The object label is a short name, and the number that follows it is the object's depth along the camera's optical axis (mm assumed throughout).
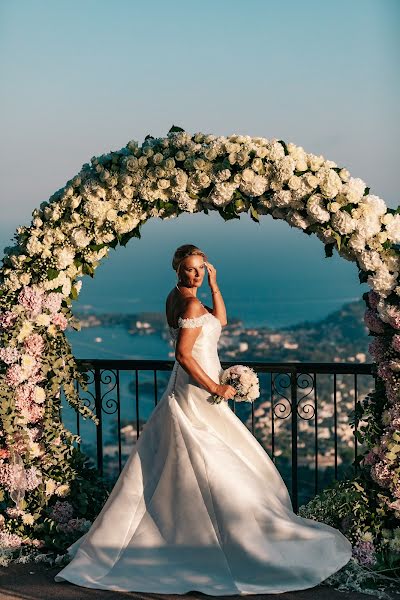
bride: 5234
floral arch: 5547
